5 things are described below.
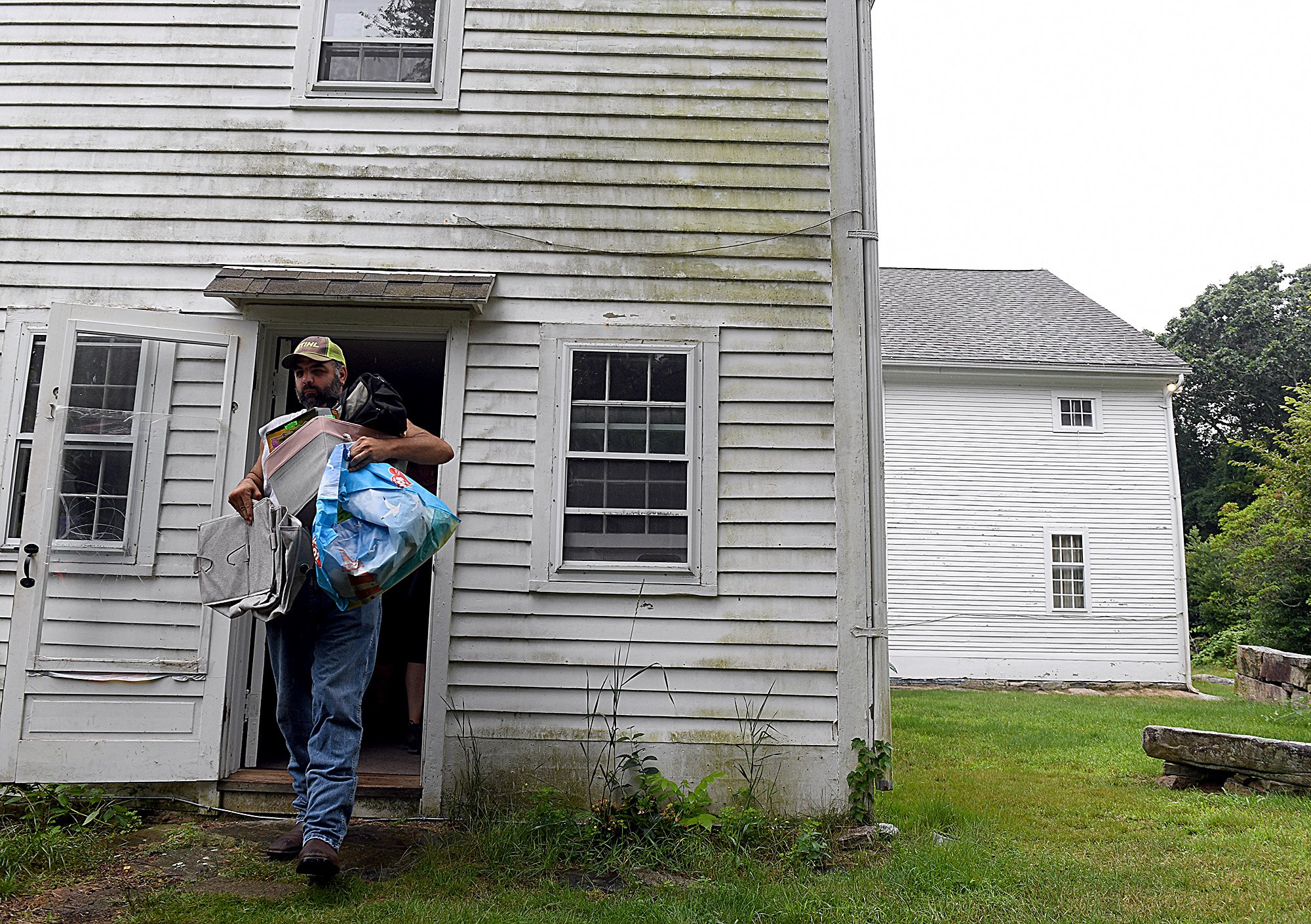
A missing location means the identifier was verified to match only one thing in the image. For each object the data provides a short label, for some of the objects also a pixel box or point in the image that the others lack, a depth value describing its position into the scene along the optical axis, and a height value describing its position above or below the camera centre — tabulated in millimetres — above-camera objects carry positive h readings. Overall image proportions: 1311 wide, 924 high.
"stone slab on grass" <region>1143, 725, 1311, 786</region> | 5398 -958
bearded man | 3283 -356
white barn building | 14711 +1252
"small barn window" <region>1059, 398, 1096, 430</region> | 15461 +2950
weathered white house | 4500 +1239
